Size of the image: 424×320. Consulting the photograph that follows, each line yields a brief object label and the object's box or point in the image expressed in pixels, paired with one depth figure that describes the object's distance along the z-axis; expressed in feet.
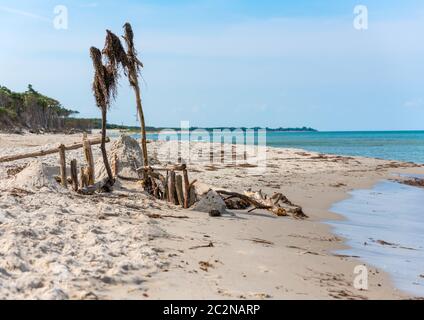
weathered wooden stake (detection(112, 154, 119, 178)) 49.83
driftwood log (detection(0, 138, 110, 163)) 46.73
